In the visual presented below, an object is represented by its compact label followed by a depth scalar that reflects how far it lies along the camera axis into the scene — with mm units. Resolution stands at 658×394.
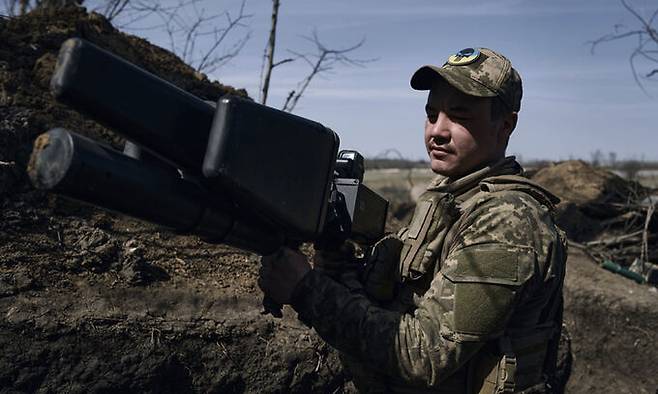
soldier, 1833
